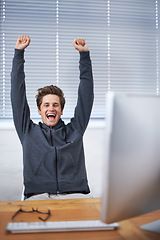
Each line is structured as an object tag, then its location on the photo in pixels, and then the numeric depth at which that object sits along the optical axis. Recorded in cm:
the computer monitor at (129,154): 57
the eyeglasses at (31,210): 92
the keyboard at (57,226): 76
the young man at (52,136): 164
